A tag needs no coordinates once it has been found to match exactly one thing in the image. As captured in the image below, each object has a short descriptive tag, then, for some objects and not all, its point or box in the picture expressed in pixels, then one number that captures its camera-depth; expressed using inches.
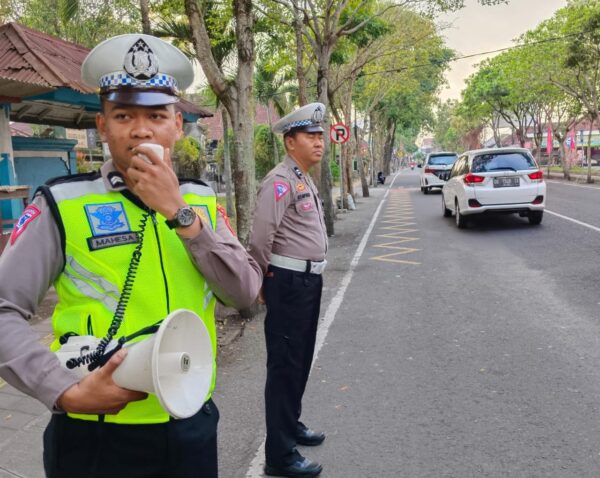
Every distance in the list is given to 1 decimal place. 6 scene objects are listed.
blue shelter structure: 269.7
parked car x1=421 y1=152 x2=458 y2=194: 1042.7
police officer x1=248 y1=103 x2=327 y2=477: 123.0
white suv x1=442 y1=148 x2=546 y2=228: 473.7
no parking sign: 656.4
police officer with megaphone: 51.8
